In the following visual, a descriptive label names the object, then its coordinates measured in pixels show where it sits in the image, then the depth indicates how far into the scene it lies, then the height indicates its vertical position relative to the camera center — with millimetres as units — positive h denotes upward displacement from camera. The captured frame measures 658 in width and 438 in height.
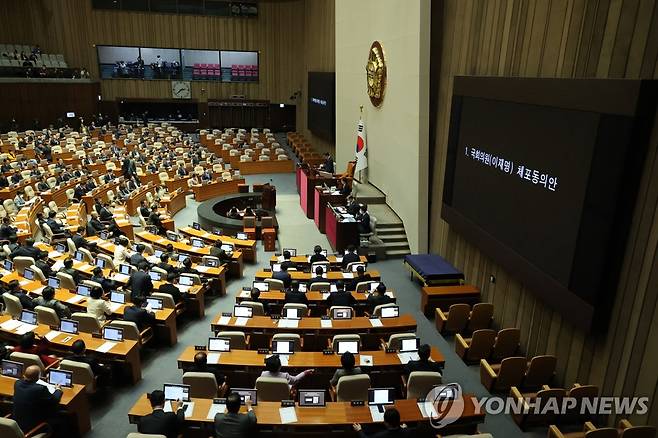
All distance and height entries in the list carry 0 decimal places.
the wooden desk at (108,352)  7219 -4095
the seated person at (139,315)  8219 -4058
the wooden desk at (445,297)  10094 -4451
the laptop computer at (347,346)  7391 -4005
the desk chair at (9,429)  5019 -3650
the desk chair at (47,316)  7889 -3947
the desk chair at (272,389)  6105 -3871
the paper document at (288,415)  5586 -3862
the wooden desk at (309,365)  6918 -4039
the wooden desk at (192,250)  12164 -4550
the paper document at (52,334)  7473 -4058
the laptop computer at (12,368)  6363 -3850
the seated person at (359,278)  10383 -4291
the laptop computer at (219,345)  7227 -3941
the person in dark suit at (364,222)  13711 -4066
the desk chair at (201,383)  6188 -3878
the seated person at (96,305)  8281 -3941
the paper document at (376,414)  5680 -3888
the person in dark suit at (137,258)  10626 -4097
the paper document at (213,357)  6938 -4011
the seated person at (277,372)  6125 -3768
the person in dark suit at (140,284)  9117 -3952
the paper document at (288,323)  8141 -4128
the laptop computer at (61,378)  6180 -3839
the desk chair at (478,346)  8156 -4394
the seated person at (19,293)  8422 -3965
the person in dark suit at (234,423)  5230 -3665
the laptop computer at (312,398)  5879 -3803
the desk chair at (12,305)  8242 -3966
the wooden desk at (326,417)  5605 -3889
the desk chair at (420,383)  6320 -3871
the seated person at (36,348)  6586 -4000
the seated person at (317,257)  11615 -4275
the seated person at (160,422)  5297 -3734
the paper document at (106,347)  7204 -4062
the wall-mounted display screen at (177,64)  33312 +291
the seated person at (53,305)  8324 -3982
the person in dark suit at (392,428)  4988 -3534
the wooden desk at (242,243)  13273 -4606
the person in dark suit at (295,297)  9109 -4066
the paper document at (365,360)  6941 -3992
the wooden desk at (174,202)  17188 -4736
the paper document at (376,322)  8312 -4146
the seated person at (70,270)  9898 -4057
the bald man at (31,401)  5543 -3735
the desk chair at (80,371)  6461 -3926
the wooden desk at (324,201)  15562 -4000
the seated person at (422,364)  6672 -3847
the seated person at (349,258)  11605 -4304
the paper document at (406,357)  7074 -4017
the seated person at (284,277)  10281 -4205
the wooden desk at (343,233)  13477 -4322
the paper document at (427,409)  5785 -3891
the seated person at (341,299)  9109 -4102
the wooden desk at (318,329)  8109 -4165
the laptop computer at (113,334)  7551 -4006
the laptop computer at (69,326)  7652 -3970
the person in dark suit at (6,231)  12148 -4064
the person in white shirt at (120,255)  11438 -4304
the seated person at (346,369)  6289 -3764
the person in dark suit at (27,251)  10898 -4083
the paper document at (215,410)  5655 -3898
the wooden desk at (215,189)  19844 -4831
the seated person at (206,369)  6254 -3923
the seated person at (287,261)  11367 -4332
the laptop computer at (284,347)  7281 -3984
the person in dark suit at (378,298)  9117 -4085
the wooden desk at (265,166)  24891 -4775
